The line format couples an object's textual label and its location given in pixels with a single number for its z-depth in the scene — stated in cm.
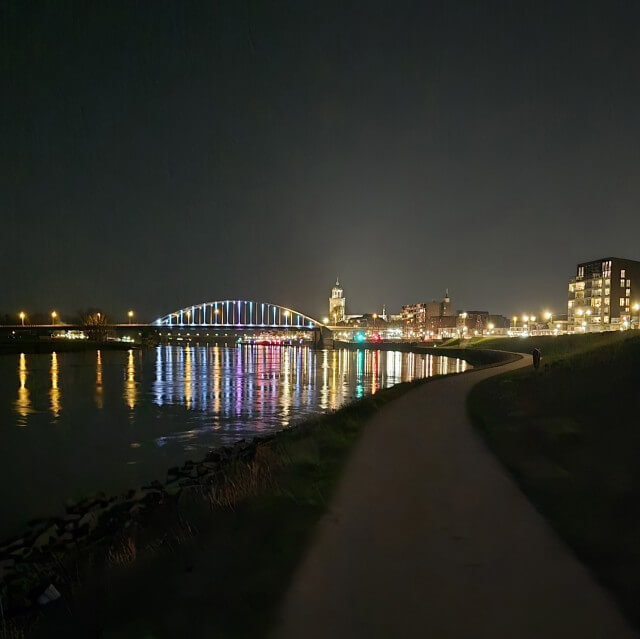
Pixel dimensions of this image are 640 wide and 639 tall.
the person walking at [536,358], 2814
